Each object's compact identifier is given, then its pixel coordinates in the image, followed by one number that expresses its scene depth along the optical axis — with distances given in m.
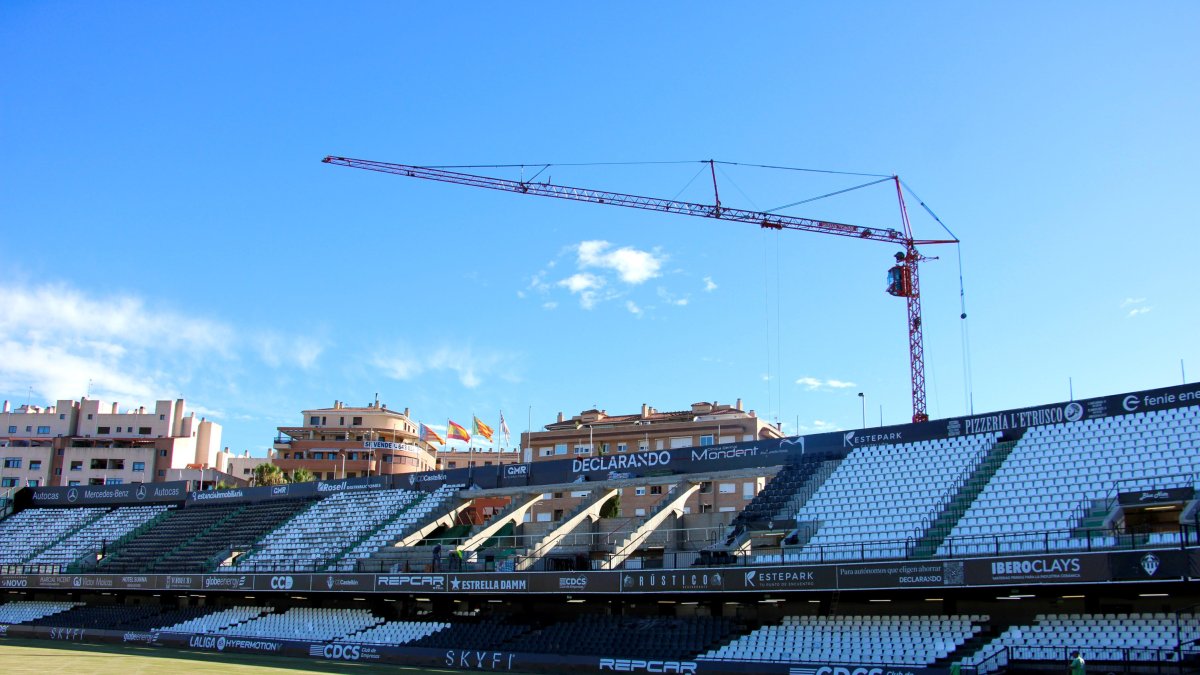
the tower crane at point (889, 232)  78.88
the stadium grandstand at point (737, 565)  30.53
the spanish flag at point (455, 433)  76.31
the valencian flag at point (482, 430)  78.44
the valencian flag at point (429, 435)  77.38
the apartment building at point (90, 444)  117.19
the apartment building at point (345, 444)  123.25
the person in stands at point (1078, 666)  24.84
